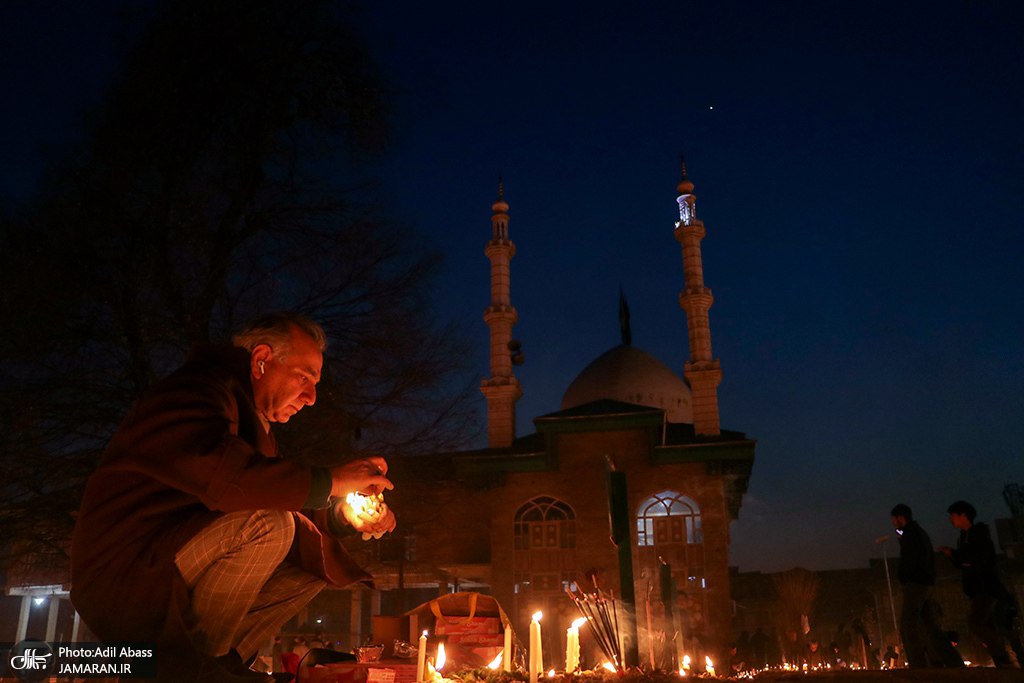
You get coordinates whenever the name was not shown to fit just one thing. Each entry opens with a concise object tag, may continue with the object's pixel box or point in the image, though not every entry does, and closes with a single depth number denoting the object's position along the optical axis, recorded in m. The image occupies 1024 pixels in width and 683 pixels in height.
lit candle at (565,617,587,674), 4.77
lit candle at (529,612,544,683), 3.78
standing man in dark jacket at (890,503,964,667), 6.30
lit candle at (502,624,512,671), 4.88
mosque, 21.69
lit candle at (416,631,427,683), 3.92
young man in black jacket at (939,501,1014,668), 6.23
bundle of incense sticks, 4.88
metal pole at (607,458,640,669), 5.15
